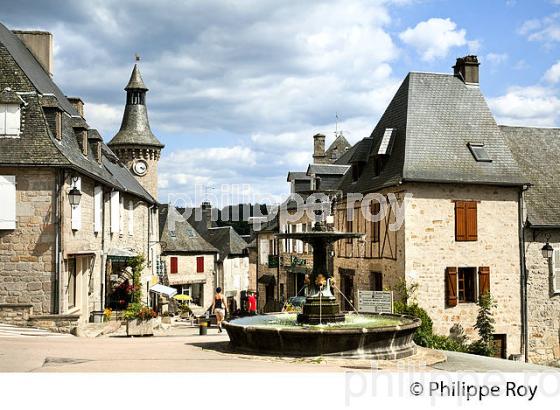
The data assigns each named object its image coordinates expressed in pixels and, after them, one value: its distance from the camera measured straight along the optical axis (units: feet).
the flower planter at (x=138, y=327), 49.65
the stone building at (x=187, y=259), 135.33
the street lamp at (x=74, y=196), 48.93
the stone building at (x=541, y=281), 66.13
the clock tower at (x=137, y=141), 120.47
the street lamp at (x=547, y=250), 62.85
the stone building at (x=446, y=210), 62.95
